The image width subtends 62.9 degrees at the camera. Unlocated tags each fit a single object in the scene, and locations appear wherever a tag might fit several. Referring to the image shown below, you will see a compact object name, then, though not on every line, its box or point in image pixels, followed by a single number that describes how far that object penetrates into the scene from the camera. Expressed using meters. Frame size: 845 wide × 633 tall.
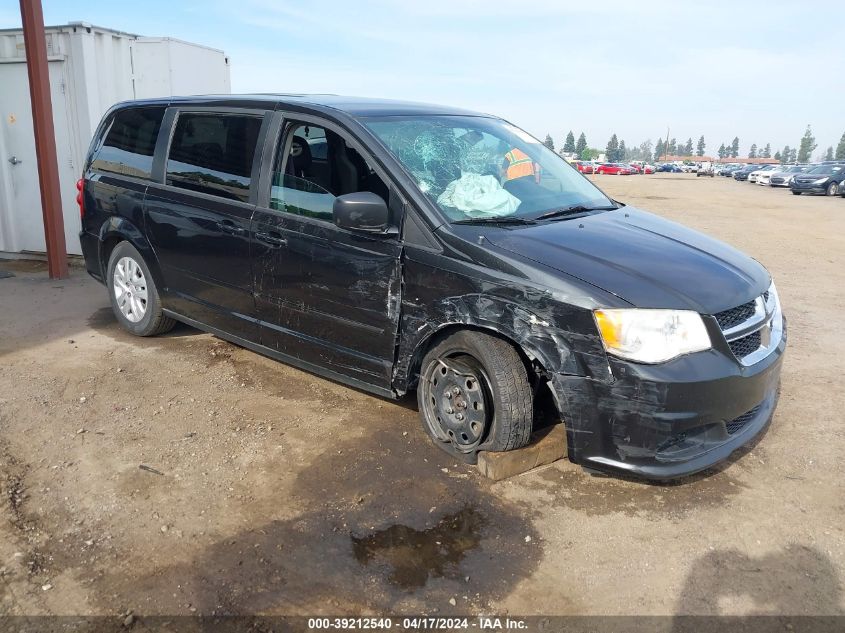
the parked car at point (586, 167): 65.72
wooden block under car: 3.49
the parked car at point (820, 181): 28.77
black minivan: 3.10
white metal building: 8.07
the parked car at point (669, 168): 90.75
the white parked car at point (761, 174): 42.50
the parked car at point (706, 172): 67.83
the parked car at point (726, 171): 68.71
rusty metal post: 7.39
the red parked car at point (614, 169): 69.62
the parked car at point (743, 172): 51.03
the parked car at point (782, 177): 37.38
